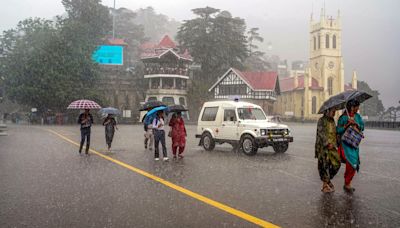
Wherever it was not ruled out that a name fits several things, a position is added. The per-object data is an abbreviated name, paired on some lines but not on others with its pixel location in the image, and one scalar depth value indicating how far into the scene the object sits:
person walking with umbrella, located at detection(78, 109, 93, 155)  13.80
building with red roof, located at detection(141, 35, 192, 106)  61.38
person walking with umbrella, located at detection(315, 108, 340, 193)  7.34
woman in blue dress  7.26
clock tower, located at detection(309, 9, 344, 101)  83.44
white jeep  13.90
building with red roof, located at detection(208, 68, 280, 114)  63.00
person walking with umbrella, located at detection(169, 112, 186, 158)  13.02
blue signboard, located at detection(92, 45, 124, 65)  49.84
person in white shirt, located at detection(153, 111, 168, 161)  12.12
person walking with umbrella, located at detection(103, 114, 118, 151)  14.64
